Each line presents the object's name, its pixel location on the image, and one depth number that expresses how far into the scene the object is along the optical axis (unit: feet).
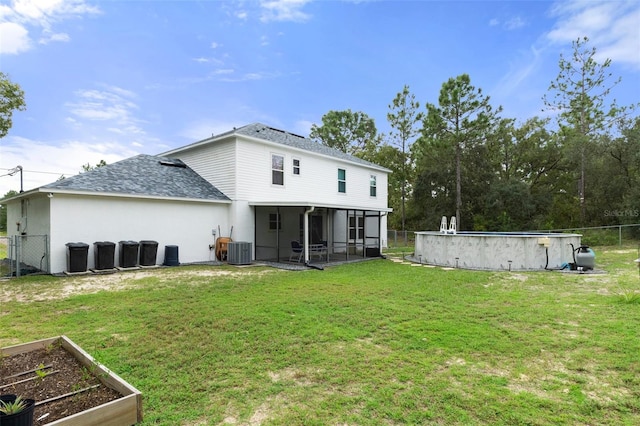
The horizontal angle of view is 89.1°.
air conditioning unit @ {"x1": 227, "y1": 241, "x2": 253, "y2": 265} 39.88
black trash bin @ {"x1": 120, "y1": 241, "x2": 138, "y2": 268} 33.94
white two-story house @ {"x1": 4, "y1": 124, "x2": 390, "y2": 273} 32.73
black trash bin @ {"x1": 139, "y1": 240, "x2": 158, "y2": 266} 35.37
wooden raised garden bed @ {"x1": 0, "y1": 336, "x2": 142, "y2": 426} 7.72
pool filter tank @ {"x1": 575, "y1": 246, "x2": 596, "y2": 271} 32.04
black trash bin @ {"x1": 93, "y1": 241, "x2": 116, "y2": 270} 32.22
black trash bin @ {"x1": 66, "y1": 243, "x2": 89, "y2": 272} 30.55
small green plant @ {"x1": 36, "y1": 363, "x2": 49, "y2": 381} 8.99
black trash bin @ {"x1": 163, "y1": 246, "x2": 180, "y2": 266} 37.35
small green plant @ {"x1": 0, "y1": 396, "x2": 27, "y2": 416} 7.01
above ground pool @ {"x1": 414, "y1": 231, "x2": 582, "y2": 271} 34.40
